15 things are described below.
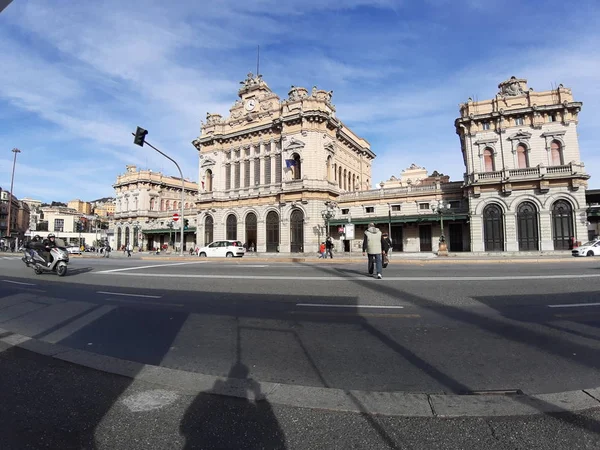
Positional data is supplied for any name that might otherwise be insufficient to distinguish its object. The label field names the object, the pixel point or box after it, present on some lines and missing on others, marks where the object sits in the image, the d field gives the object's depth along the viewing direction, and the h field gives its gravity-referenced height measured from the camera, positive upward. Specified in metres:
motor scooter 13.13 -0.53
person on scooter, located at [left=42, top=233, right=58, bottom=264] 13.32 +0.11
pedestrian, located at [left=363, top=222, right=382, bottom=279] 11.21 +0.03
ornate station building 38.25 +10.12
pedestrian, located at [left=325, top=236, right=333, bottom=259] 27.98 -0.06
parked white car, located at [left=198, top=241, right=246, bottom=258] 29.42 -0.24
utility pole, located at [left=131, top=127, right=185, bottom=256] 17.84 +6.08
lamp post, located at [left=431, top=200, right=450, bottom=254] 30.90 +3.92
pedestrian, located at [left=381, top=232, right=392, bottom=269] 14.37 -0.15
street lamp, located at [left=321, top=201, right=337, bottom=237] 35.00 +3.68
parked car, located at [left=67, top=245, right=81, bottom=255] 46.87 -0.14
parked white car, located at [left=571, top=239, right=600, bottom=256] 23.73 -0.58
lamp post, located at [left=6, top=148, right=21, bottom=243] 49.36 +15.10
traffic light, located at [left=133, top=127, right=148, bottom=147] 17.84 +6.12
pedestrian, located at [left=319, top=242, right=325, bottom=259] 29.03 -0.50
